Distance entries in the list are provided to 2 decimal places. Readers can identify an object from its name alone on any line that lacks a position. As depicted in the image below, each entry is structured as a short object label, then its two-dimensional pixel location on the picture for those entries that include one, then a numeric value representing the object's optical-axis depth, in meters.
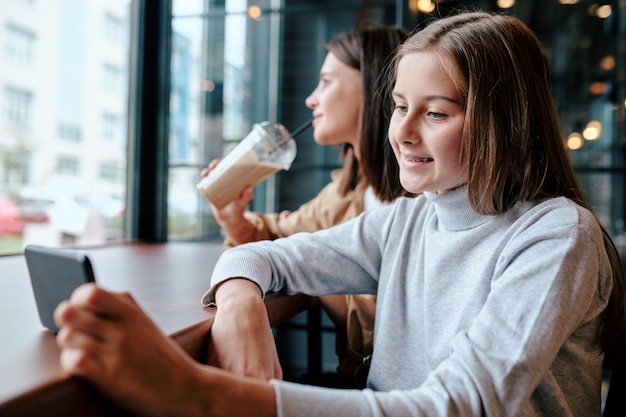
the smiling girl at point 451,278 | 0.46
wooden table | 0.41
